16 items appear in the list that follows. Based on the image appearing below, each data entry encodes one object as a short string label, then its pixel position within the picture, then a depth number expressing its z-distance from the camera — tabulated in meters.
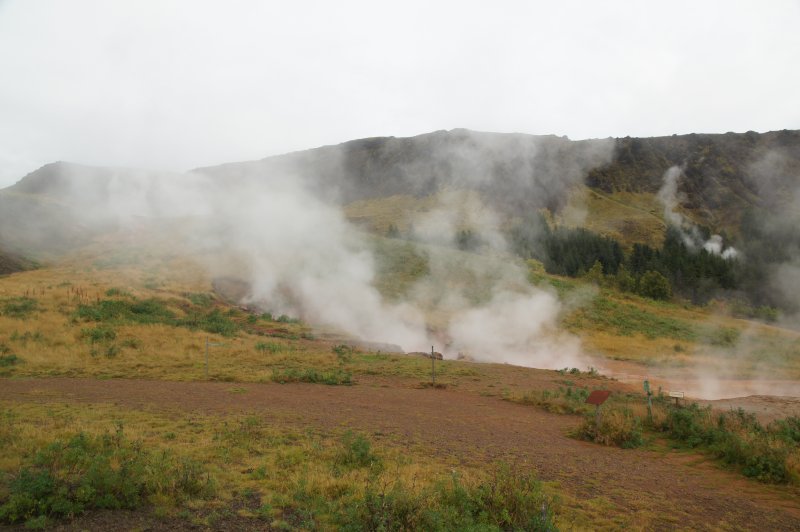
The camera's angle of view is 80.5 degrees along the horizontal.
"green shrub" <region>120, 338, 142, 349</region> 19.91
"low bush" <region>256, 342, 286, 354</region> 21.07
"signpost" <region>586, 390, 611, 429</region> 10.30
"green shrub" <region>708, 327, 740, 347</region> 32.81
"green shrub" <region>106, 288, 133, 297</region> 26.66
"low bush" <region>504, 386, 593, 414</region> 14.27
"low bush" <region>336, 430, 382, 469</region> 7.48
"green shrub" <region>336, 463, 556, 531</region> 4.98
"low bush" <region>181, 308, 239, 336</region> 23.97
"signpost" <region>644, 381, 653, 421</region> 12.61
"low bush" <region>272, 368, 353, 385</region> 16.56
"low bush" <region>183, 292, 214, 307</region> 29.20
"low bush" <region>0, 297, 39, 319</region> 21.28
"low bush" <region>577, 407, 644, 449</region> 10.90
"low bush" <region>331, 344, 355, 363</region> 20.44
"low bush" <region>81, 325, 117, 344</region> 19.88
